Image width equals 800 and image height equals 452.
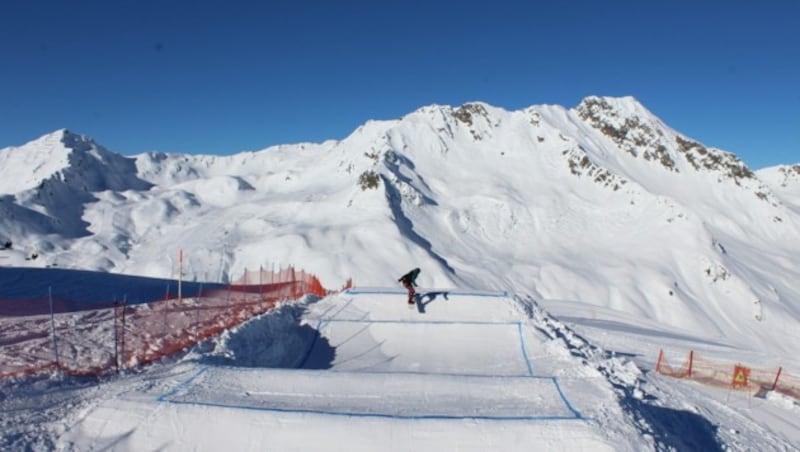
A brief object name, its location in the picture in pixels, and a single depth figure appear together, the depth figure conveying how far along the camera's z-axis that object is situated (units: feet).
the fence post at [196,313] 45.15
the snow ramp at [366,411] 26.32
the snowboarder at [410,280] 60.39
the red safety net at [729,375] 49.65
